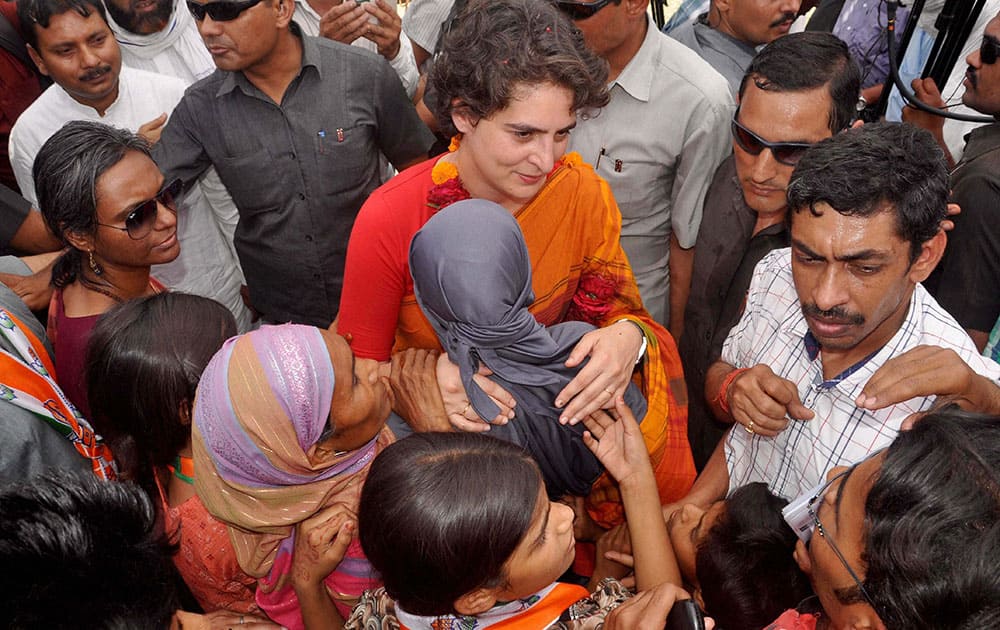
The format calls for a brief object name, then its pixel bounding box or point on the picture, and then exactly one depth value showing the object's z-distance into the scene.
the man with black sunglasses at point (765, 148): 2.43
